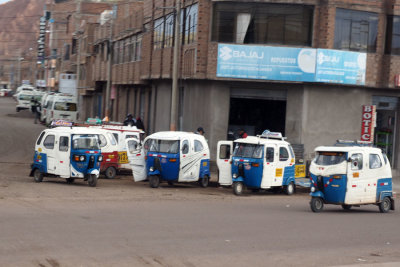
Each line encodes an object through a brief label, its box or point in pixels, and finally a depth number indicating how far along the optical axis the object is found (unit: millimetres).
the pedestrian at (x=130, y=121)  40047
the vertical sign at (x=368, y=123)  34969
